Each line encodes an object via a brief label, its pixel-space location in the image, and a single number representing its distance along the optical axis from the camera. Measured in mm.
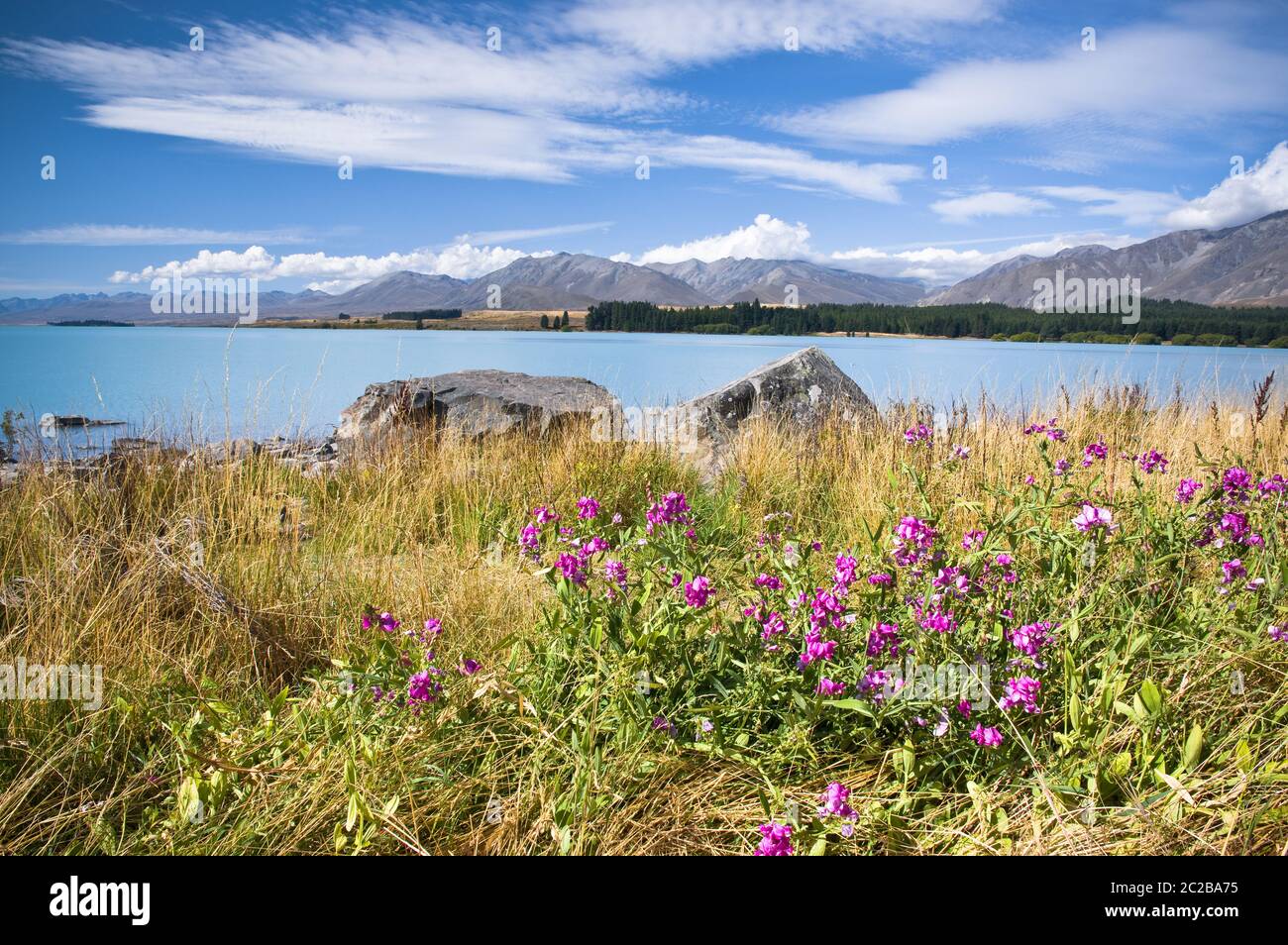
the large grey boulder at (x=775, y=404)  7384
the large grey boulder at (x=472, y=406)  7559
